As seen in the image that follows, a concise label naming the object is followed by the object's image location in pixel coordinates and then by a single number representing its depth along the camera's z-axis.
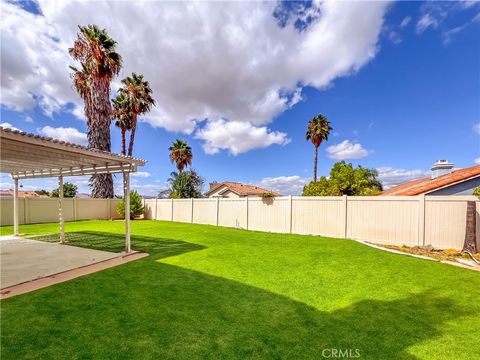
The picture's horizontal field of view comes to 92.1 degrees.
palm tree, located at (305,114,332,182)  25.62
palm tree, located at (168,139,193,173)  26.64
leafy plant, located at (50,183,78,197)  27.33
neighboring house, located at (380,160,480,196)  9.65
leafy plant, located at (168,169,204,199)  25.53
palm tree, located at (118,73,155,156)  21.80
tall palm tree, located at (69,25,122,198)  18.05
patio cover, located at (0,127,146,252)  5.45
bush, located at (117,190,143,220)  19.50
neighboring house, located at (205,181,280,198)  25.92
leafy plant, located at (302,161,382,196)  14.91
